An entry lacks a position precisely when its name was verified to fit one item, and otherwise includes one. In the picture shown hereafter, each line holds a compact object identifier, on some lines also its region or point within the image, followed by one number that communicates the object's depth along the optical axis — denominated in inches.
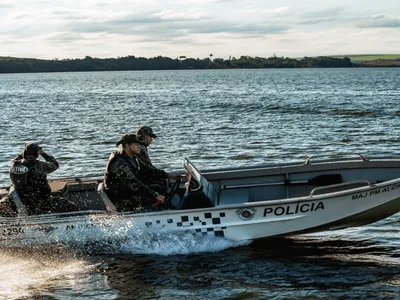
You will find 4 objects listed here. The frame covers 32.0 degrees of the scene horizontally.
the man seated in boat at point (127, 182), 453.1
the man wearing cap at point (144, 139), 494.6
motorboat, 451.8
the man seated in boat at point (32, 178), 454.6
